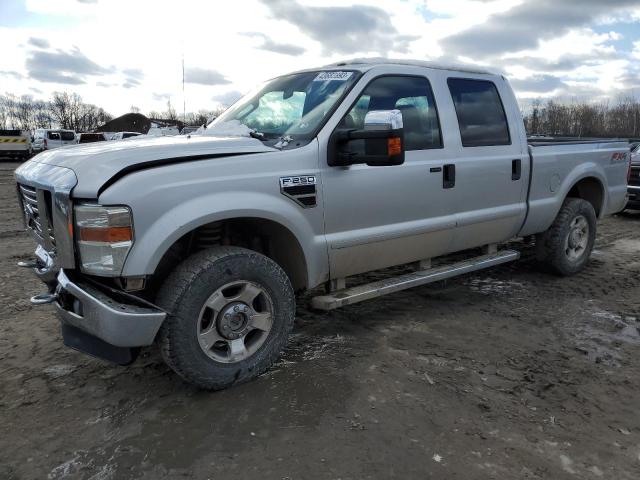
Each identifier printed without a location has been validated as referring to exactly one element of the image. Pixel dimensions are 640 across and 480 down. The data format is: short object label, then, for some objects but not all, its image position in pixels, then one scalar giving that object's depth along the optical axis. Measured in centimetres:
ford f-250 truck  272
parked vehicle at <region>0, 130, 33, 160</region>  2797
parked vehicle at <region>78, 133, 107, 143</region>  2931
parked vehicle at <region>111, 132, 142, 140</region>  2714
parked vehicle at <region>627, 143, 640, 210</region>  992
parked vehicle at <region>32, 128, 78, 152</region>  3213
